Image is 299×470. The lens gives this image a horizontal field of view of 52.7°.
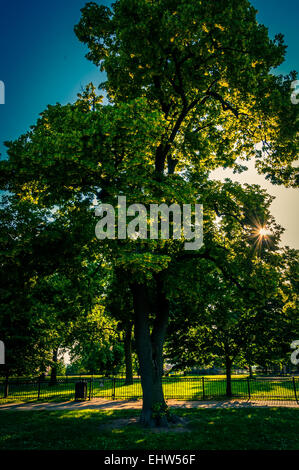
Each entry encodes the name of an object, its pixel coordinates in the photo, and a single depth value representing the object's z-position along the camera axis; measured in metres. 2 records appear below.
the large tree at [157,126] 9.03
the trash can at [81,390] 19.78
